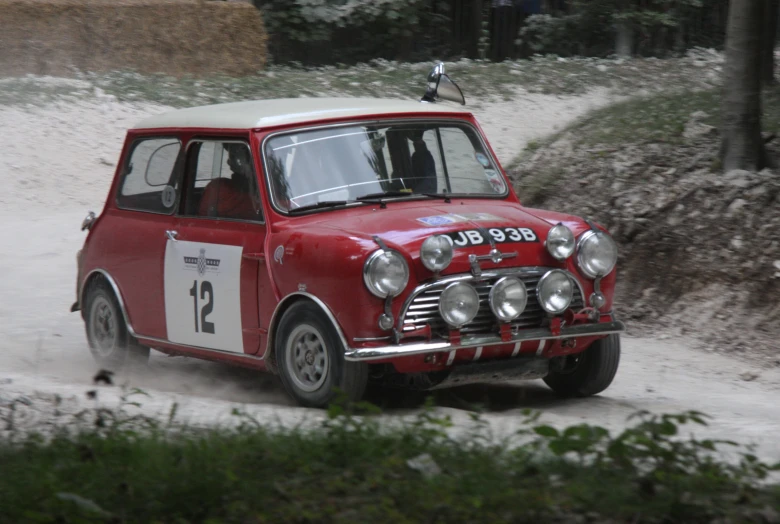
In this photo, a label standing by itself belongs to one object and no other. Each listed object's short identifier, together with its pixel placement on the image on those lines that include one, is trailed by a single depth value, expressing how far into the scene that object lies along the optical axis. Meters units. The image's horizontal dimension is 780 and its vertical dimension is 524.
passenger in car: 14.36
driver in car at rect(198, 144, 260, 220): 14.05
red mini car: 12.22
